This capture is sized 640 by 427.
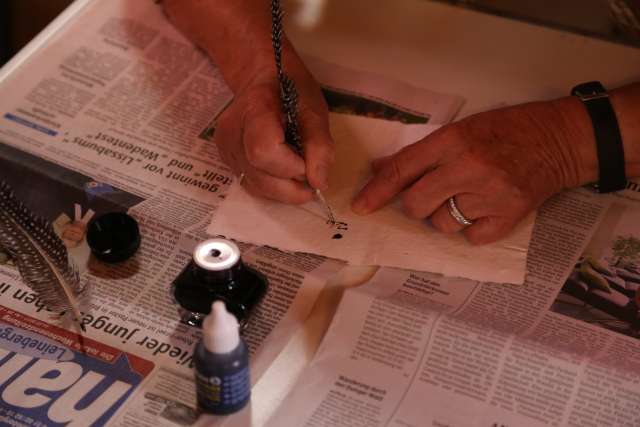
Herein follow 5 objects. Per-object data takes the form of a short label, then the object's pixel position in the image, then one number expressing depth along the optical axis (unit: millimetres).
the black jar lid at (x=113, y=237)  1096
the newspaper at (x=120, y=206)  1041
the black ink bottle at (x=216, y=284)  1052
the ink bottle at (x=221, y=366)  982
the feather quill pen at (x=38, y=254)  1029
